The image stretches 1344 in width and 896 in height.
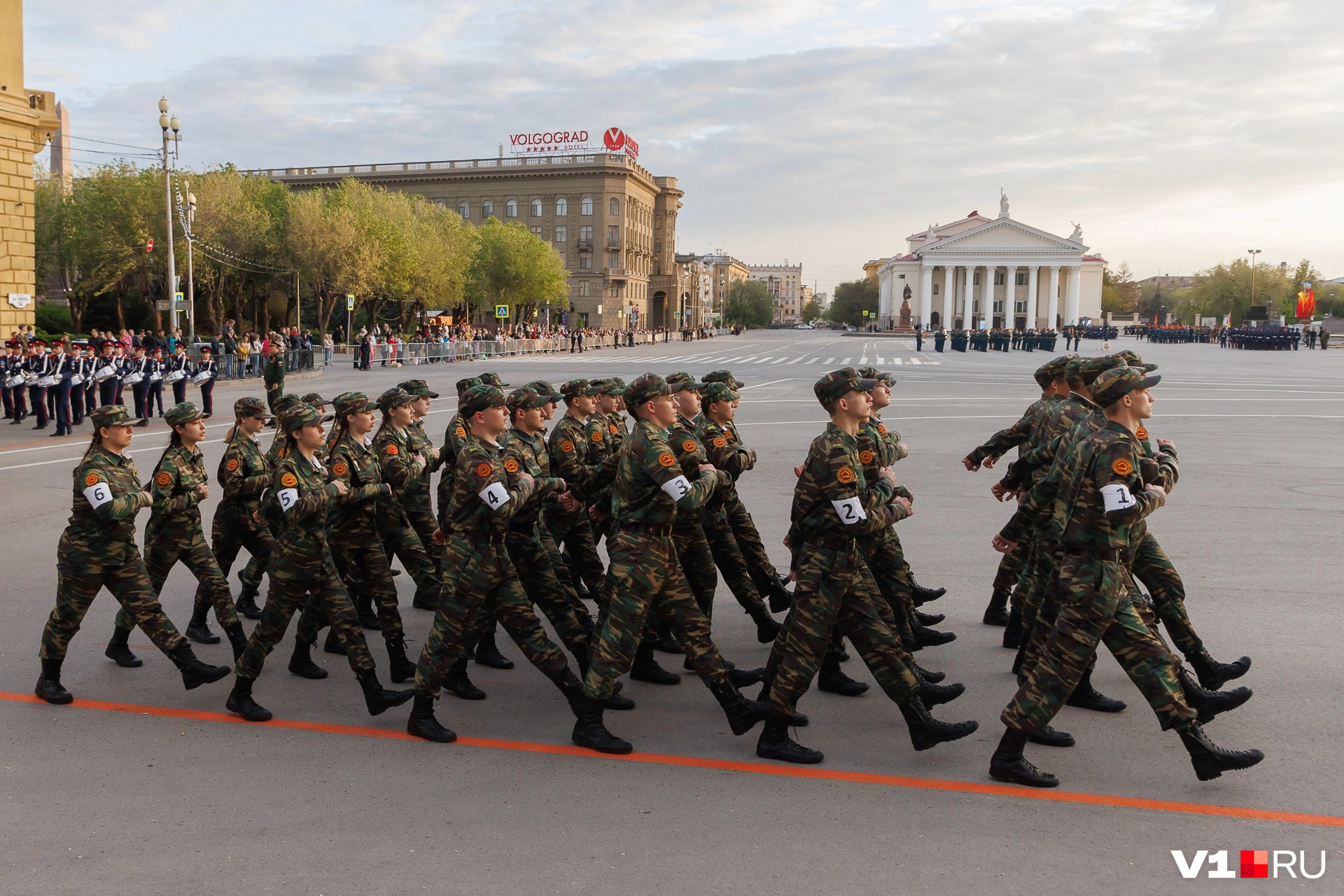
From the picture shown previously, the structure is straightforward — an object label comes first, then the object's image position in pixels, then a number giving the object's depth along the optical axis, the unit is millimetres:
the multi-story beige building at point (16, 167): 26469
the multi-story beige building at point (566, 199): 107688
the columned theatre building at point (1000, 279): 135125
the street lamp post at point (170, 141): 32125
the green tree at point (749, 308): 188375
